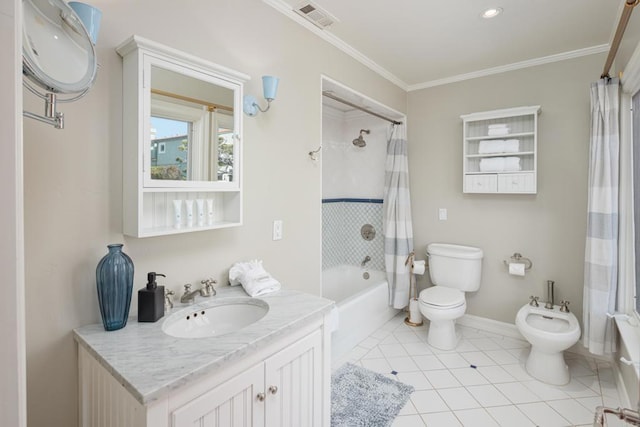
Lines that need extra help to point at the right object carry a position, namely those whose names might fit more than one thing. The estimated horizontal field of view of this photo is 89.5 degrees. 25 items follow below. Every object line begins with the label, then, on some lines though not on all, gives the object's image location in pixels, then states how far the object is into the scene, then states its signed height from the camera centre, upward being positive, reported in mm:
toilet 2719 -737
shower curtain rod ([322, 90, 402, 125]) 2588 +922
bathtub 2650 -914
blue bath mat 1930 -1242
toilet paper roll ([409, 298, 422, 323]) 3264 -1049
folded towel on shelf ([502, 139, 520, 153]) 2797 +555
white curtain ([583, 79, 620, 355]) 2189 -65
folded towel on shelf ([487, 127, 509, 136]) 2848 +696
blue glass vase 1154 -288
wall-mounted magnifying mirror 847 +447
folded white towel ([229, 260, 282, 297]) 1630 -373
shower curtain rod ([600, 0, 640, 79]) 1540 +979
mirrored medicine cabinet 1256 +288
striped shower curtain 3266 -127
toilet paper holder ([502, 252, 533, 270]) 2928 -461
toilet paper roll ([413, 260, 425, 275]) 3242 -585
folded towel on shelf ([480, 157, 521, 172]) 2809 +402
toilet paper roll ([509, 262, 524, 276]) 2871 -527
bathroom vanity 922 -554
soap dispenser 1252 -380
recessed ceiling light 2055 +1277
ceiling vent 1995 +1251
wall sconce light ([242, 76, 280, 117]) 1746 +617
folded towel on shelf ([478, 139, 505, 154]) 2855 +568
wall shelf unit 2771 +517
